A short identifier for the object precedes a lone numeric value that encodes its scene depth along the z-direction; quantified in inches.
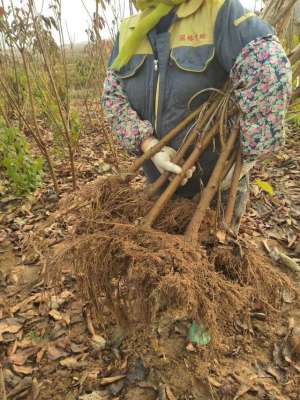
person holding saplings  47.7
